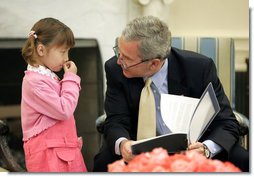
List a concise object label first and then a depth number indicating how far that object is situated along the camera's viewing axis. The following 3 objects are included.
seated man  3.79
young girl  3.73
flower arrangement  2.94
